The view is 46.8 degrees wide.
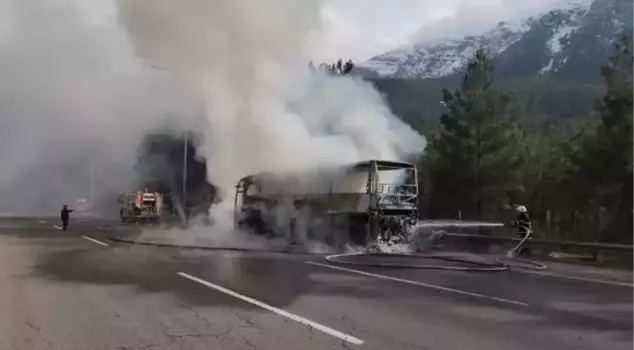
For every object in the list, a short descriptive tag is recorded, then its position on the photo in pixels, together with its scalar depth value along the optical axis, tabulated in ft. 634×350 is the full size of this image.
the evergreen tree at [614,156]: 92.58
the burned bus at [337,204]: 70.13
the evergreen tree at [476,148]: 112.16
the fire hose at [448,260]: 52.41
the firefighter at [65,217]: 112.87
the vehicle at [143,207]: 154.61
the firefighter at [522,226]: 66.85
